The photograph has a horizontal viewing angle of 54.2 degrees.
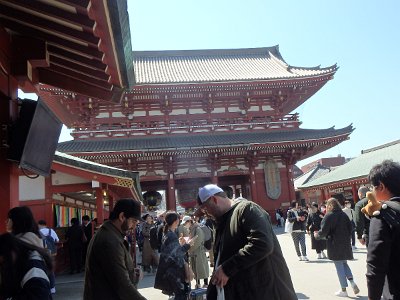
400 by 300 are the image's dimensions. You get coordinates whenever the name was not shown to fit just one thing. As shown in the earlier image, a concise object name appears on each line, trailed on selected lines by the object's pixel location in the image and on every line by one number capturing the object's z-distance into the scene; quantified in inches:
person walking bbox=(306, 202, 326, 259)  399.2
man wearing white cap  112.9
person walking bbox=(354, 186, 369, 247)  279.0
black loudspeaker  146.2
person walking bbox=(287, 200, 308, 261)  422.6
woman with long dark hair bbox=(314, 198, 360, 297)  254.8
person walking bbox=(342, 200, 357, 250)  474.3
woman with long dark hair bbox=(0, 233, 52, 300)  85.5
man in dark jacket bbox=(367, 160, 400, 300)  99.7
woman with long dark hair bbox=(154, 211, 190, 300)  217.9
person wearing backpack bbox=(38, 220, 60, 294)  322.7
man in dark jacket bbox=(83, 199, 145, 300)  111.1
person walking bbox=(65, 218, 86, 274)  453.2
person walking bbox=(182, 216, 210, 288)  316.2
